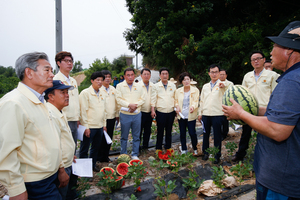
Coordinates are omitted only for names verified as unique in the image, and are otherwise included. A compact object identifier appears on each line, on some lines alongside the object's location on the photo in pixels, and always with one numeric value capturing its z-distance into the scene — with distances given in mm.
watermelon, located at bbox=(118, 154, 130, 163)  4188
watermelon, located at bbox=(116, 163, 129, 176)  3512
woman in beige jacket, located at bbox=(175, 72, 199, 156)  4703
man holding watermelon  1379
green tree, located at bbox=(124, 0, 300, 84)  9188
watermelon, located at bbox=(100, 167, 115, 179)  3273
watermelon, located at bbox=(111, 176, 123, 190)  3209
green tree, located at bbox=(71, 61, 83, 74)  54281
